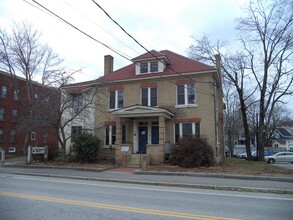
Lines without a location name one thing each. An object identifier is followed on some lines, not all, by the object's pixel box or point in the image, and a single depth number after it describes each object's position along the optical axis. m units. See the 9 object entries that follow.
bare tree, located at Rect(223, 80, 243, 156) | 48.88
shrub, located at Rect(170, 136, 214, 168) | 17.81
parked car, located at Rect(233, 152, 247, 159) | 44.53
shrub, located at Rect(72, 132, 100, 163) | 21.23
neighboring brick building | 40.15
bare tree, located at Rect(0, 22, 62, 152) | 28.05
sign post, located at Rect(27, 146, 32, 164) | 20.66
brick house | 20.77
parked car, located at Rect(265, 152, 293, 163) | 34.53
